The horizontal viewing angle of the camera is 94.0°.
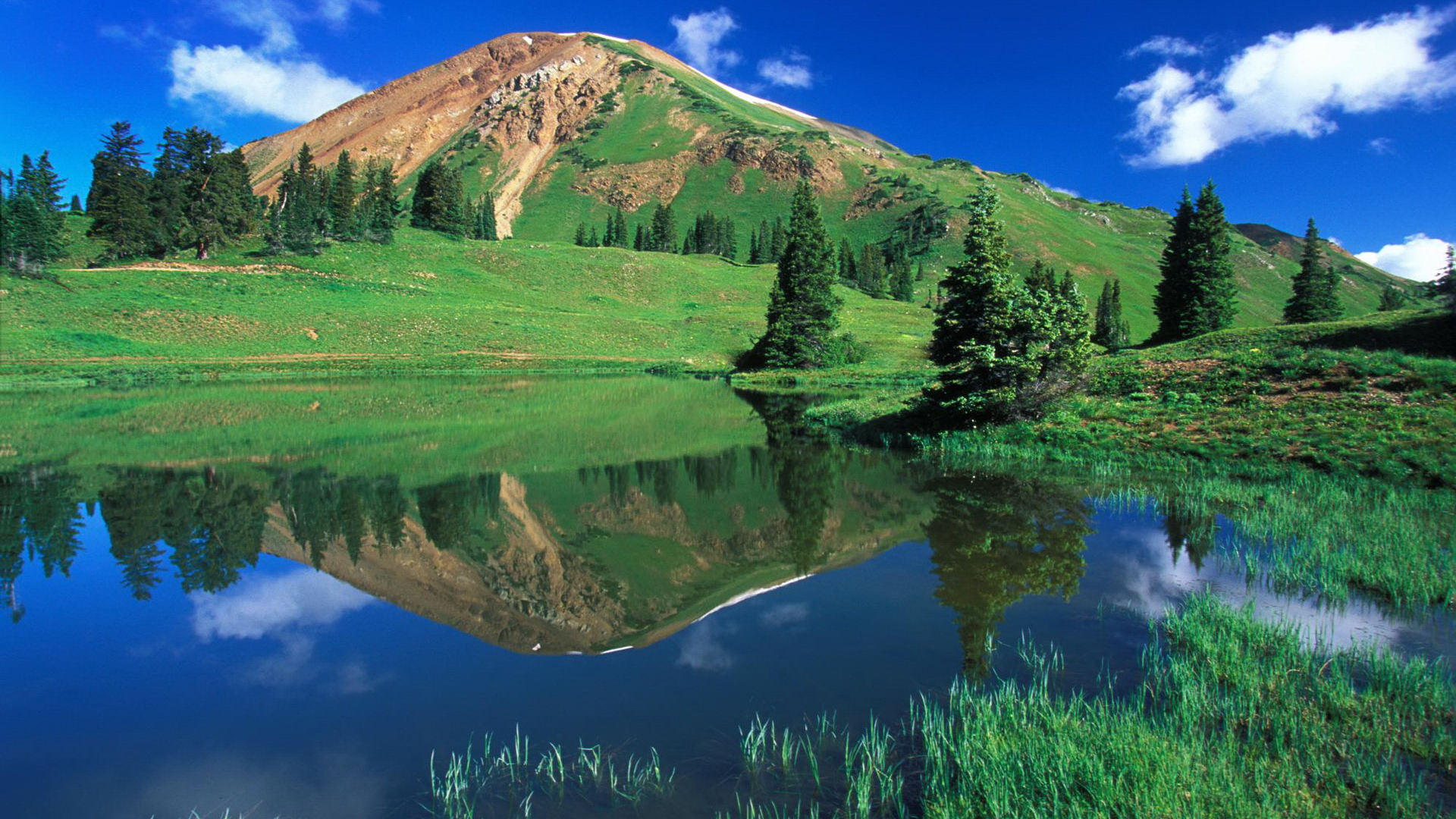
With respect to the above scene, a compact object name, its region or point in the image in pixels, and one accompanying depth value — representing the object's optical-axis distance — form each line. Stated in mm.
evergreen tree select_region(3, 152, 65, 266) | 62031
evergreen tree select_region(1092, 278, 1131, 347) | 109750
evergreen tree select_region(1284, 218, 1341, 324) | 66125
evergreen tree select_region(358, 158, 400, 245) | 96250
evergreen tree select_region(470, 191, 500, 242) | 143750
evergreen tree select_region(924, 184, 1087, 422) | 23750
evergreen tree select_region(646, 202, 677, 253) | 153625
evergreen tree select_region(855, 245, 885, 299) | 130750
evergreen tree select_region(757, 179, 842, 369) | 58094
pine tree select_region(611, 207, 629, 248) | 160250
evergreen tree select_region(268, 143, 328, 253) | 84312
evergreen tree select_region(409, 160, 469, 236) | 114562
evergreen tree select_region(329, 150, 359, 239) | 96500
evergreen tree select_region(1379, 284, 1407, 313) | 106750
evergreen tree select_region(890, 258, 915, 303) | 133875
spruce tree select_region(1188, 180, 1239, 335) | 57781
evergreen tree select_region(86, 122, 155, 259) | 77188
